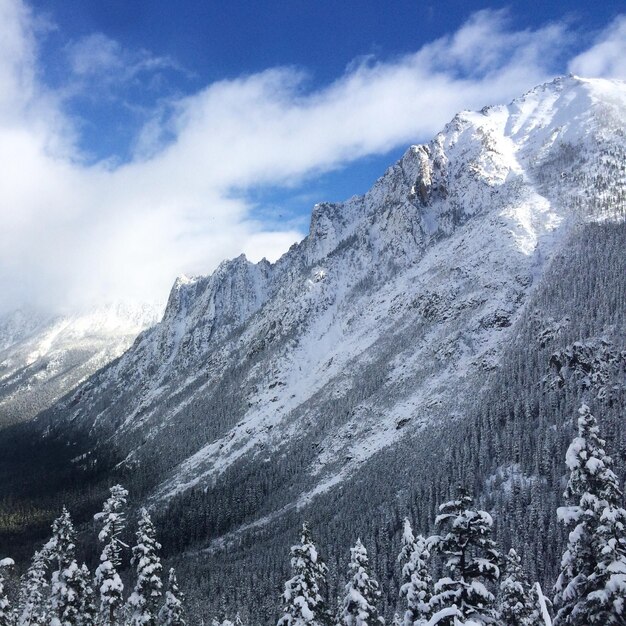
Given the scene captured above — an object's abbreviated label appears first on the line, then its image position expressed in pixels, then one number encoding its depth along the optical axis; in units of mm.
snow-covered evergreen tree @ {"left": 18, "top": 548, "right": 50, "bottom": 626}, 43750
